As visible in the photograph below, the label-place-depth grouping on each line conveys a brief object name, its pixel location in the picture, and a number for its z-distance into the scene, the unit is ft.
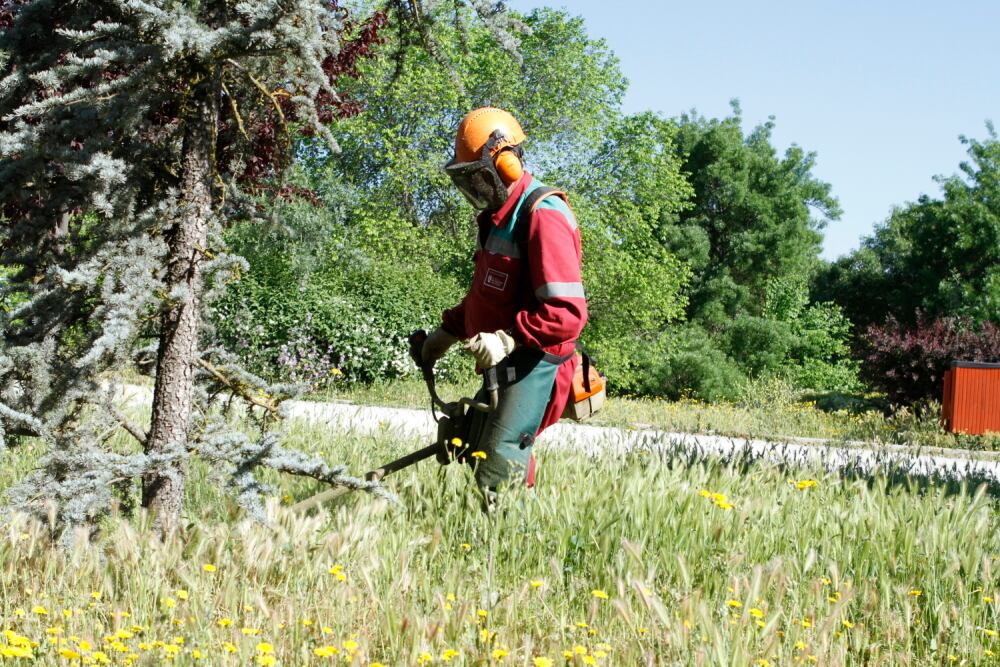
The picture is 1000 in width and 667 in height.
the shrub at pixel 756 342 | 97.91
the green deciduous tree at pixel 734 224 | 109.40
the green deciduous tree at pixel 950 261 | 100.07
